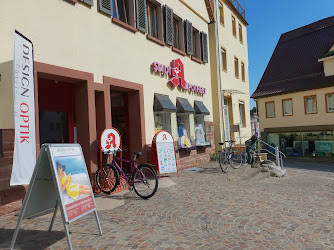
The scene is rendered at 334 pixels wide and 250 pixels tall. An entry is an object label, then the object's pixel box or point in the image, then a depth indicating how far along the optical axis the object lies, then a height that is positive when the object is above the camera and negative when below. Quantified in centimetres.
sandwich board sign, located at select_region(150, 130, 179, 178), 838 -45
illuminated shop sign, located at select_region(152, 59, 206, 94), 1011 +247
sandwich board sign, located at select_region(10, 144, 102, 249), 361 -57
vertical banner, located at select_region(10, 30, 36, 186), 474 +56
